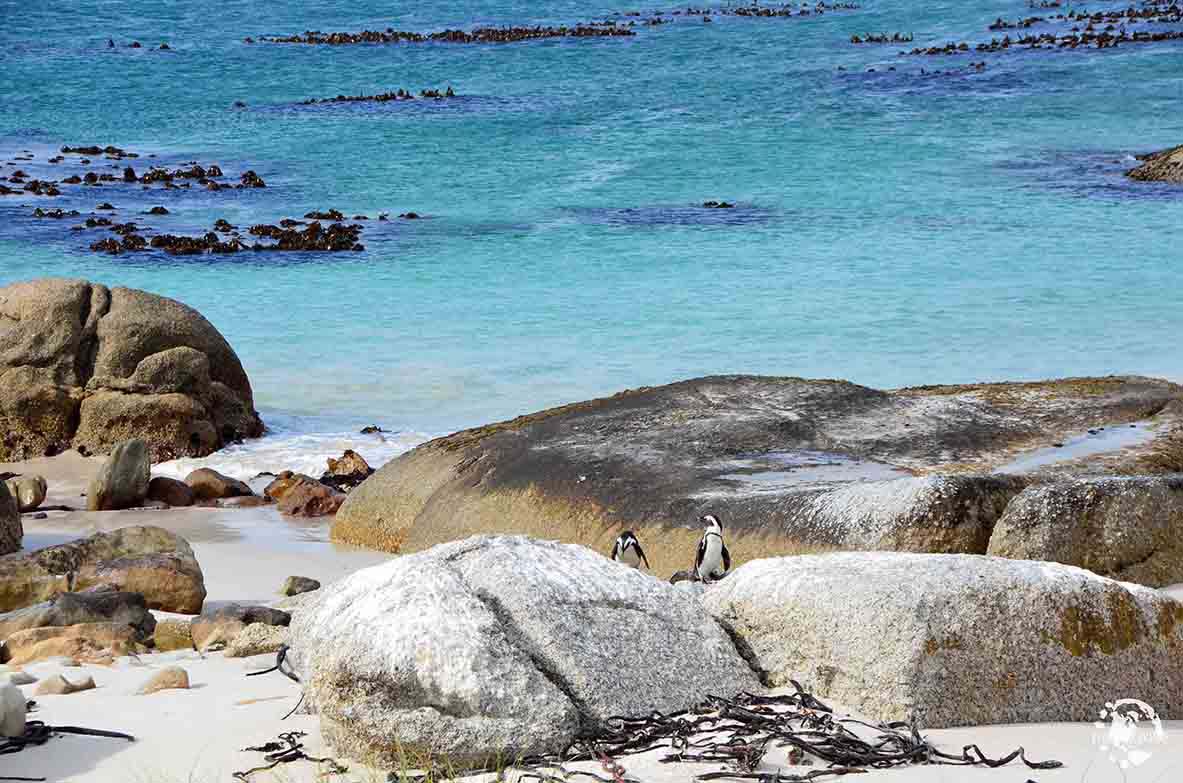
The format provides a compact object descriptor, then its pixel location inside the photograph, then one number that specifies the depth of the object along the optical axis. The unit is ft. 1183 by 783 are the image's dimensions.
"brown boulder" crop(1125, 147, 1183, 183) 174.17
